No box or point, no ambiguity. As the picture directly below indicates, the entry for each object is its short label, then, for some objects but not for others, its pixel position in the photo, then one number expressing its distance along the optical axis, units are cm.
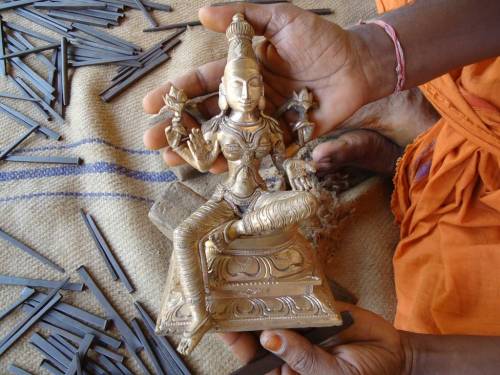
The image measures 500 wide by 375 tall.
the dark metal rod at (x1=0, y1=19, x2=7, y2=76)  66
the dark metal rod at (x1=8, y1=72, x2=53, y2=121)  62
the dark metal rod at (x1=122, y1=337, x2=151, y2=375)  48
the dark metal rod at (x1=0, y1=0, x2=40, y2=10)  71
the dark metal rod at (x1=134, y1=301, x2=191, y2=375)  48
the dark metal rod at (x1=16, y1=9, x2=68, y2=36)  70
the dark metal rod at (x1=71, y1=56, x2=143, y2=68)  65
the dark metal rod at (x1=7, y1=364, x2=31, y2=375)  47
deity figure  33
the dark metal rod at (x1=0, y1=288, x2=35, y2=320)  50
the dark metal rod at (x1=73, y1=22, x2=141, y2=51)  68
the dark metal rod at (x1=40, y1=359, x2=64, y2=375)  47
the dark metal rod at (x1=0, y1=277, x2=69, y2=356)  48
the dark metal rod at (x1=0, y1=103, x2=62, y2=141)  61
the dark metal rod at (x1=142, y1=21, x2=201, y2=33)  69
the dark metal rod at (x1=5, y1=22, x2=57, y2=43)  69
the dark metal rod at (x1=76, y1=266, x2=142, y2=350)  49
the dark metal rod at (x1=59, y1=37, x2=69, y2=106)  63
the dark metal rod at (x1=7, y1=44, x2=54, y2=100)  63
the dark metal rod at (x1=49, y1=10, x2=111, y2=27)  70
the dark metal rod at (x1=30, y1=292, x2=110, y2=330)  50
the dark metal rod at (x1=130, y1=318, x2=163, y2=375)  48
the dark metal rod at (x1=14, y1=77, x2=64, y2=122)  62
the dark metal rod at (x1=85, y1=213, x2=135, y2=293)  52
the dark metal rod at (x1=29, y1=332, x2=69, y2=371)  48
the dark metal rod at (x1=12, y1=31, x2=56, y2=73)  66
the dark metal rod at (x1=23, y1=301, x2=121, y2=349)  49
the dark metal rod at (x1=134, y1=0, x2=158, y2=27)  70
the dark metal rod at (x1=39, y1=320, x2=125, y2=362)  48
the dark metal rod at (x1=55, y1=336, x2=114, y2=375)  48
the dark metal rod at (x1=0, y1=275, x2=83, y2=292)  51
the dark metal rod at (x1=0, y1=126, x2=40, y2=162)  58
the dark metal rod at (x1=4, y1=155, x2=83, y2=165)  58
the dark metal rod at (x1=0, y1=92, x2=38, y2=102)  63
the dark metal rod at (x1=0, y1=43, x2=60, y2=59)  66
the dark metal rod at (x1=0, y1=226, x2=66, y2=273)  52
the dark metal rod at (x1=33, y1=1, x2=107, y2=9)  71
